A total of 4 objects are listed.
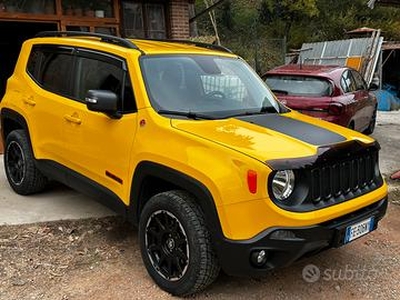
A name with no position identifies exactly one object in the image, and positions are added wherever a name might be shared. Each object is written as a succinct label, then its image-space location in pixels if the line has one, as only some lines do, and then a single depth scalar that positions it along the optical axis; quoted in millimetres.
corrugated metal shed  16516
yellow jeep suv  3102
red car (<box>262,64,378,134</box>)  8172
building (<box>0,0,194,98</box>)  8211
